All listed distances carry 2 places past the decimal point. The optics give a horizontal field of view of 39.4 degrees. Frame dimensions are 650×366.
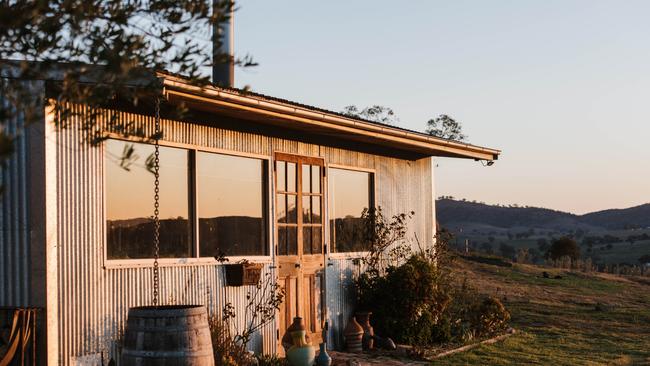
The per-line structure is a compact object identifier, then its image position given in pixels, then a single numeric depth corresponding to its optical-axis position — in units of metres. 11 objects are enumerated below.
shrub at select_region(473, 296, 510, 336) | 14.14
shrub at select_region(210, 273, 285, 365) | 9.31
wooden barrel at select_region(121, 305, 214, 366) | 6.87
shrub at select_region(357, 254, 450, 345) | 12.38
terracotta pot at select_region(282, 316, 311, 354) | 10.45
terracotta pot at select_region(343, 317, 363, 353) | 11.93
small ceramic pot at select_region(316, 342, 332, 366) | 10.16
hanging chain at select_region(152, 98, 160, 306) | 7.88
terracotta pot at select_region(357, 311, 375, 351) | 12.08
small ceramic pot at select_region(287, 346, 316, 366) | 9.91
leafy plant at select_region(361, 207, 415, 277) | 12.97
